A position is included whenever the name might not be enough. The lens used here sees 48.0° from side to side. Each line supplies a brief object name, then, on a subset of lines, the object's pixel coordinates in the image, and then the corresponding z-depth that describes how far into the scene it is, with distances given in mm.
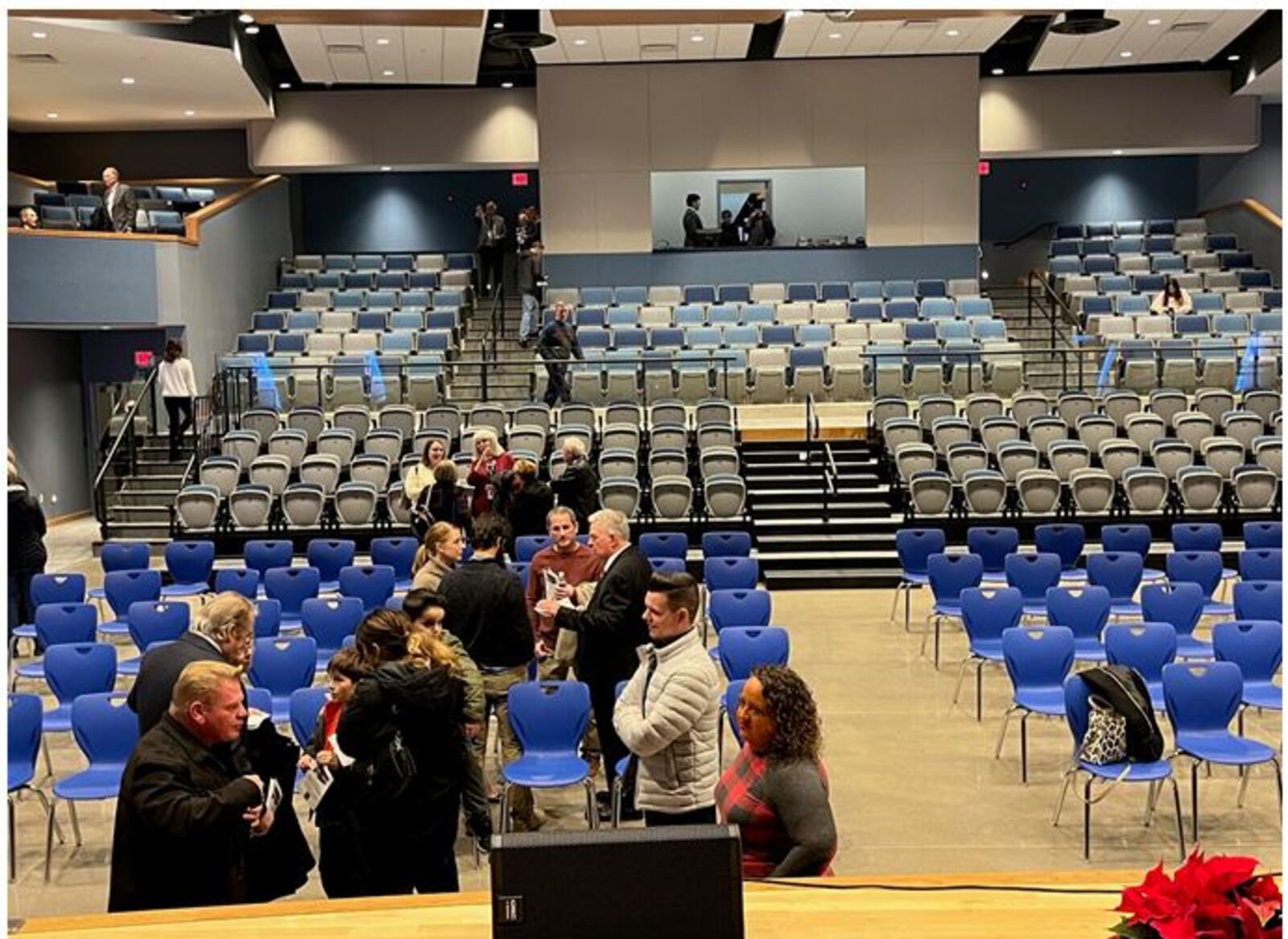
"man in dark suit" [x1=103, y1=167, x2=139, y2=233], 18219
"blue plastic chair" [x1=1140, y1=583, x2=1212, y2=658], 8859
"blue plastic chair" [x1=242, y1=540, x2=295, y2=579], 11266
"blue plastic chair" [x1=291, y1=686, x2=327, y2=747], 6453
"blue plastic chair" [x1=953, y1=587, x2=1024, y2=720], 8789
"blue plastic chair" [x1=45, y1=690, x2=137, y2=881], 6535
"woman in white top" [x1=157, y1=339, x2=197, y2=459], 16625
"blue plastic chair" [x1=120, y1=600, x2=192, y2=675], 8781
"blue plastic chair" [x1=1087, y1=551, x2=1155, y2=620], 10125
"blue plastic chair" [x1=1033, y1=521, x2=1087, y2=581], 11586
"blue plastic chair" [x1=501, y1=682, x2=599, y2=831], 6578
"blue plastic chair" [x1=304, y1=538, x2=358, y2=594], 11109
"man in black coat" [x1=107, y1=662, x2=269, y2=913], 4031
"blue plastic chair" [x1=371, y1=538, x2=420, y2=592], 11078
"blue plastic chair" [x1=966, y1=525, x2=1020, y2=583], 11422
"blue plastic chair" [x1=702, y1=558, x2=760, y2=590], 10125
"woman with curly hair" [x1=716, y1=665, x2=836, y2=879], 4016
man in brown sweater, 7117
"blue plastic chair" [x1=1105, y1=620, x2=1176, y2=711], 7695
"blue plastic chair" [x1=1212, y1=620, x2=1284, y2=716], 7684
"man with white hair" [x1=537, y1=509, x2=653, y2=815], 6344
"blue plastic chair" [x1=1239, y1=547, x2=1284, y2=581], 10266
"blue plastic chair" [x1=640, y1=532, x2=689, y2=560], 11211
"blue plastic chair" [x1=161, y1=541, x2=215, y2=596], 11422
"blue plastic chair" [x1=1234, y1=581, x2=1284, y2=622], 8766
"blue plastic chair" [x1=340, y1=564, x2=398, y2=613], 9852
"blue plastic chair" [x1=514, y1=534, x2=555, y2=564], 10641
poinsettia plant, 2428
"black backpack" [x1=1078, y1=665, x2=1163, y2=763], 6418
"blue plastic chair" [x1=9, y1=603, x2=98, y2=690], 8844
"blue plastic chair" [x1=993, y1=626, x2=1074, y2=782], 7621
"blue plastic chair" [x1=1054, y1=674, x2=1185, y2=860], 6371
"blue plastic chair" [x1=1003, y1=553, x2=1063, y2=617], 10164
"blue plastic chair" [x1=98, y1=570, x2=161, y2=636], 10234
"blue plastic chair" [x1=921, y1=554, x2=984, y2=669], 10312
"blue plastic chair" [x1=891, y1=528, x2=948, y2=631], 11273
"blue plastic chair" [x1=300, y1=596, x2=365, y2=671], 8680
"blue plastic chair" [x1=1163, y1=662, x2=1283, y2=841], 6777
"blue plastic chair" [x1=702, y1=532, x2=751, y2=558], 11422
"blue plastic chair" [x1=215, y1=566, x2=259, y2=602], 9992
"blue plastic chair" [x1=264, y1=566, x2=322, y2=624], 10000
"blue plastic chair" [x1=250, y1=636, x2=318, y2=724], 7570
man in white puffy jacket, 4785
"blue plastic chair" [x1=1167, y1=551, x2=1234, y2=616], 10086
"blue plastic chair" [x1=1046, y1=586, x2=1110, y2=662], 8758
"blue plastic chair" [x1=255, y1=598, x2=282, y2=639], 9188
